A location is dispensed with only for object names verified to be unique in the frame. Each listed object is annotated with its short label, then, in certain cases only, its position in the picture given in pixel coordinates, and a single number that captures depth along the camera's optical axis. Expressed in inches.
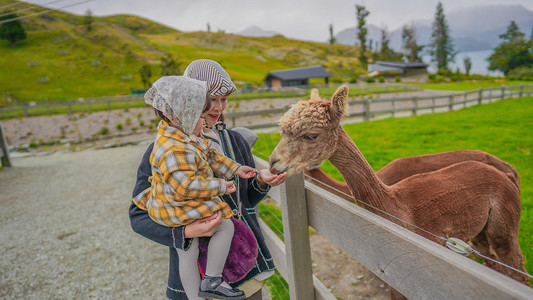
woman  55.9
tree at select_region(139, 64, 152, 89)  1595.7
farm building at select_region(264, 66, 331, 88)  1732.5
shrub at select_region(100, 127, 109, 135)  690.2
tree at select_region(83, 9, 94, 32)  2662.4
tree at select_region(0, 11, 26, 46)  2221.9
